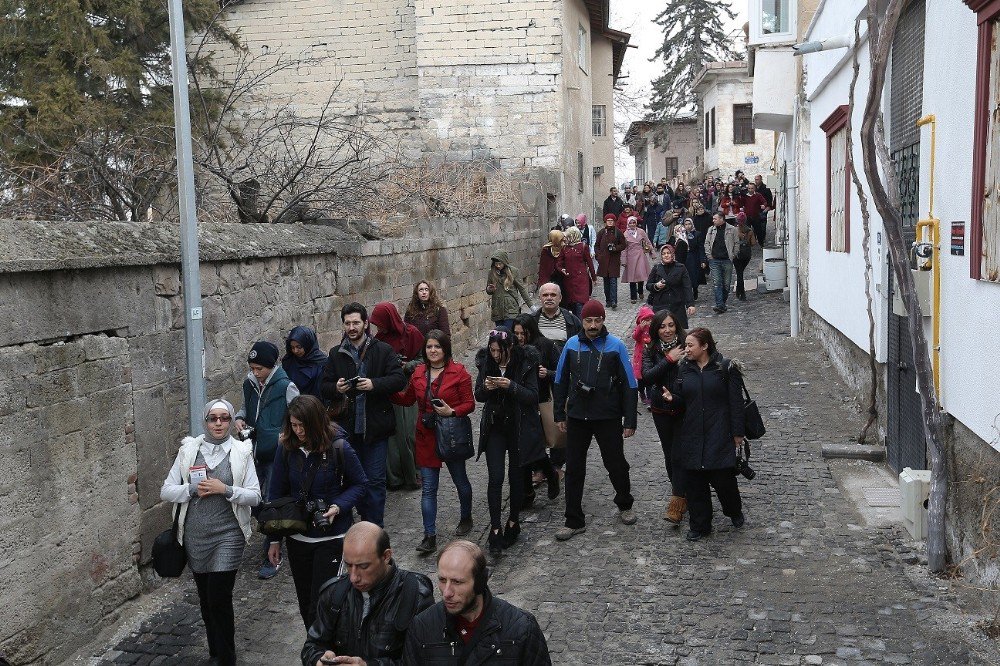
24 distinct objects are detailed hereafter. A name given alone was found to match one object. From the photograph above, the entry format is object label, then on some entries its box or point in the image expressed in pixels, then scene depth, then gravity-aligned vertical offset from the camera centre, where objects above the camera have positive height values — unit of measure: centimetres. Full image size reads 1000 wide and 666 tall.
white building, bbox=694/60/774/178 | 4091 +447
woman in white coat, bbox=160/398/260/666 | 564 -145
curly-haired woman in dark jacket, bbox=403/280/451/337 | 1026 -67
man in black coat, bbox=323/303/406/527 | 745 -107
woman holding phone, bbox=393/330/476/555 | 736 -112
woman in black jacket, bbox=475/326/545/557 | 736 -128
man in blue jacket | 759 -119
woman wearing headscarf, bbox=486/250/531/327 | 1313 -56
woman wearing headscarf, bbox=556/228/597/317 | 1491 -42
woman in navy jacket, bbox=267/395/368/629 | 560 -130
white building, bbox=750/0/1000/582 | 579 -1
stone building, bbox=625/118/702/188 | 5459 +506
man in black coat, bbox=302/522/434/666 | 392 -141
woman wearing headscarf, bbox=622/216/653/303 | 1880 -28
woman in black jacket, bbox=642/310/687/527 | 771 -120
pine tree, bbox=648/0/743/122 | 5247 +1005
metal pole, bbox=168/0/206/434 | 694 +7
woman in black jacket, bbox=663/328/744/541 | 730 -133
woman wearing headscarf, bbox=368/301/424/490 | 895 -174
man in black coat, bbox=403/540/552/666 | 362 -138
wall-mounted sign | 632 -3
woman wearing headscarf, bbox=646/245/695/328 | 1245 -63
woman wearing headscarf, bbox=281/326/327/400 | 780 -87
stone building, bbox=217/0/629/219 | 2398 +431
